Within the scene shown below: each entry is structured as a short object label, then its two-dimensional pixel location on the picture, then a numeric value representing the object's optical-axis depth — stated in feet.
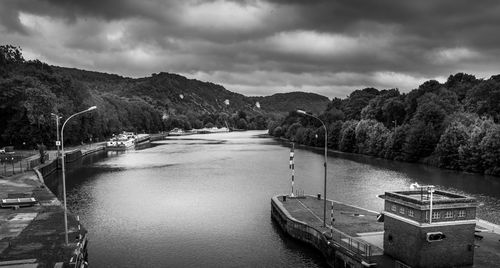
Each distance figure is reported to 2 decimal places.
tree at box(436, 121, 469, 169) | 243.19
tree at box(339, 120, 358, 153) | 370.80
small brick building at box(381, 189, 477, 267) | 69.36
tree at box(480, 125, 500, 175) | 213.46
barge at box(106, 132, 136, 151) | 402.31
